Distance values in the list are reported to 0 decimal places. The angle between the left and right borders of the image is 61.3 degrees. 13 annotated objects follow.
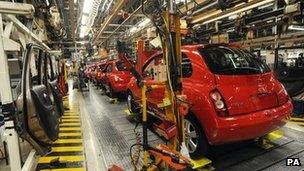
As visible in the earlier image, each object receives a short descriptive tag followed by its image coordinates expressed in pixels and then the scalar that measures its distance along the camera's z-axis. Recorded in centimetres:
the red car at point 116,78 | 934
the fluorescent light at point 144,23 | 1022
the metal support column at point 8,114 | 256
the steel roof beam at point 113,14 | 716
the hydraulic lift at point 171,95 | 271
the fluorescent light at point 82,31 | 1450
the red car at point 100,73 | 1265
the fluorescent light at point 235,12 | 625
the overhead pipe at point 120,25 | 818
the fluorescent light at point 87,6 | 837
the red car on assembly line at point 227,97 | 322
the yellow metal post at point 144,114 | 295
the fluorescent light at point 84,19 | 1119
